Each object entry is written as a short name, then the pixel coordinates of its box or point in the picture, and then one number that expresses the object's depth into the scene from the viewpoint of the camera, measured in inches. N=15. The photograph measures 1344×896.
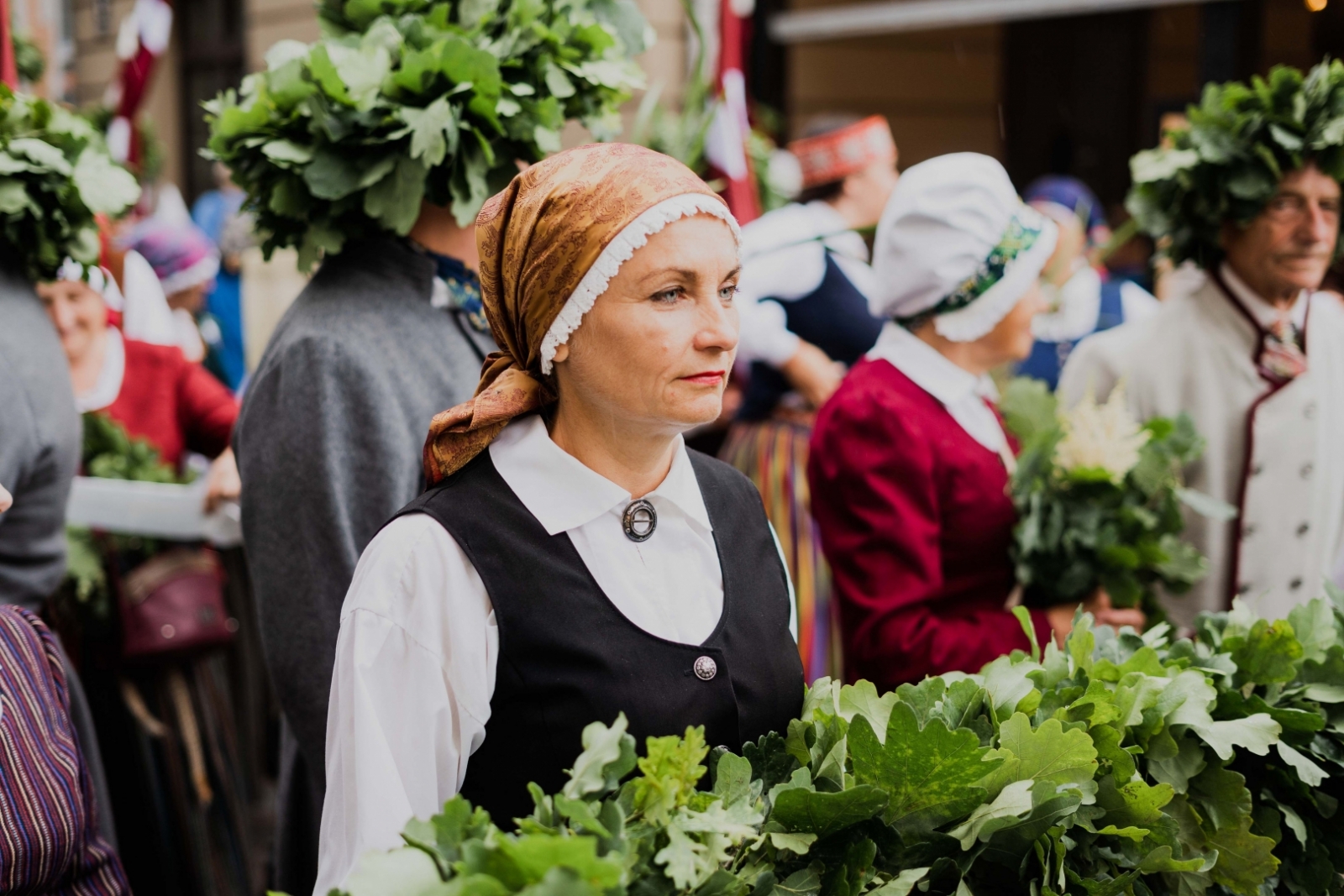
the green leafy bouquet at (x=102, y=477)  145.3
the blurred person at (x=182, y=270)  249.3
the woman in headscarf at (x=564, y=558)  66.9
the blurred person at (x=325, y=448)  92.4
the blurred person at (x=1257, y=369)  131.8
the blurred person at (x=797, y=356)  170.1
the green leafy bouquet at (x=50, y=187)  106.7
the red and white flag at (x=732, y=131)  223.1
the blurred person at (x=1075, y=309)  226.8
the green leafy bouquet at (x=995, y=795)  58.2
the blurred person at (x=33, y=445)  101.7
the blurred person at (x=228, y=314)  271.1
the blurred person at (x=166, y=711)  145.6
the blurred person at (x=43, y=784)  76.7
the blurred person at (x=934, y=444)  107.2
